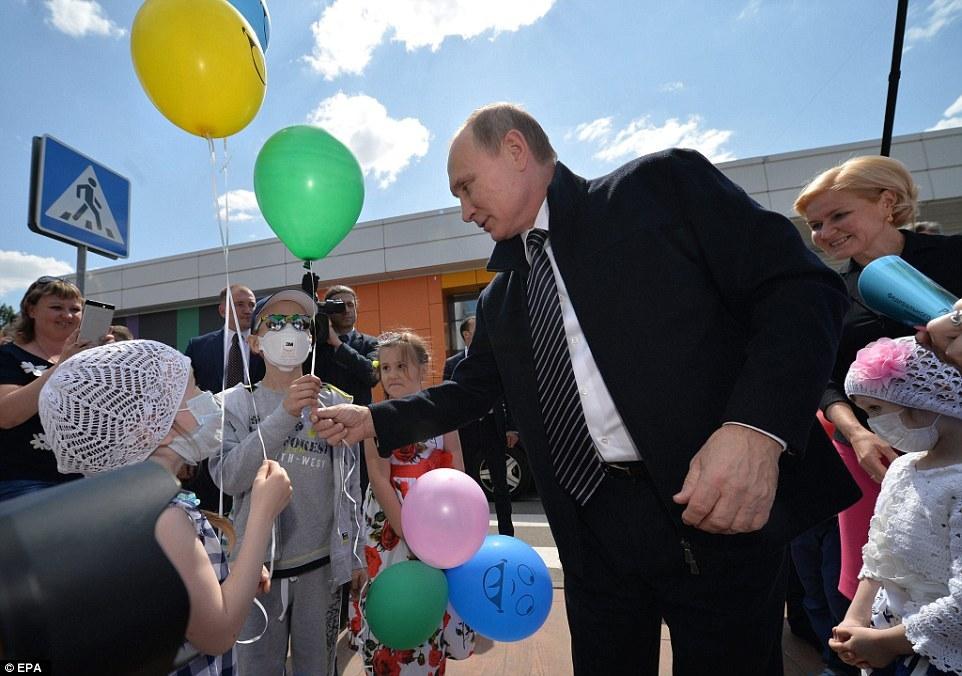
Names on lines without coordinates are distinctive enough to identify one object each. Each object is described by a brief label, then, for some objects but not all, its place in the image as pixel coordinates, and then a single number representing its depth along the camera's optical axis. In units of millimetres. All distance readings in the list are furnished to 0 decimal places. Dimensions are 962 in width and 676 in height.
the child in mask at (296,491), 1964
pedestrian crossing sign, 2479
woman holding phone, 1979
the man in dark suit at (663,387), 1001
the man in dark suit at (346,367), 3166
